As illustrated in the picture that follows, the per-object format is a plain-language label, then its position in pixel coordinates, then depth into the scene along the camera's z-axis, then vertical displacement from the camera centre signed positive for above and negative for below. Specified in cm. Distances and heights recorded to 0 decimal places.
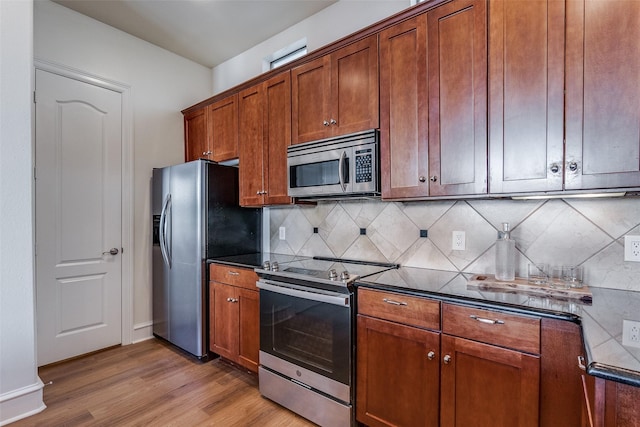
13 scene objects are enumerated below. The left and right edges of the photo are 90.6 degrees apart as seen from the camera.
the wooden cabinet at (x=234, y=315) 233 -81
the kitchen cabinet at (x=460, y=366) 119 -68
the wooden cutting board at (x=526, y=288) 139 -37
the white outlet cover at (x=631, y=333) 88 -37
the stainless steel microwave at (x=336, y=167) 195 +29
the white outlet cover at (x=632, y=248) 148 -17
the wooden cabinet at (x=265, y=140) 246 +58
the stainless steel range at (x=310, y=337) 175 -77
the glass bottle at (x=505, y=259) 167 -26
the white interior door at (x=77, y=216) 261 -5
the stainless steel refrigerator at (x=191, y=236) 266 -23
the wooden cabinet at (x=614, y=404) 71 -45
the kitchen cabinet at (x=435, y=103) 160 +59
